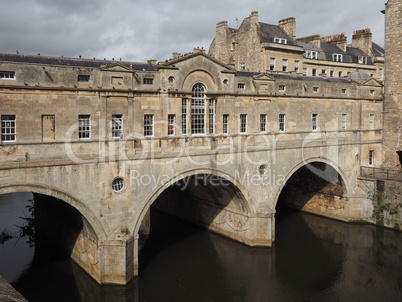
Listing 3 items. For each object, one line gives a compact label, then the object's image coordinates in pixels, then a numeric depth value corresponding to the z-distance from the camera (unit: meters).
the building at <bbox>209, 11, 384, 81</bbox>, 36.97
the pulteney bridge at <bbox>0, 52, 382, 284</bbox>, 17.34
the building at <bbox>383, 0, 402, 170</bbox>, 30.25
